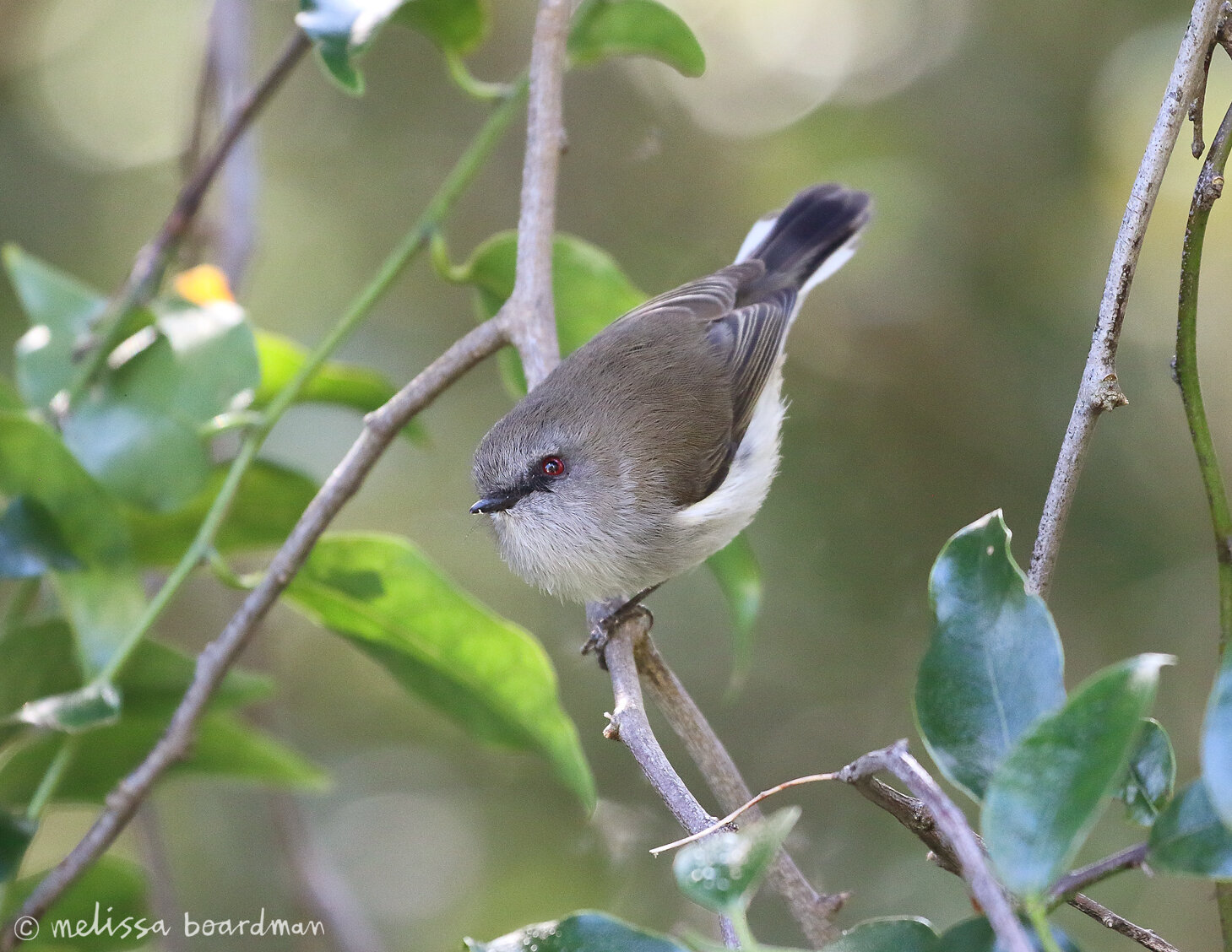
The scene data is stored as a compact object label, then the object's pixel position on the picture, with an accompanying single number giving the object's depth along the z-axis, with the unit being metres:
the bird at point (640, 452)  4.93
